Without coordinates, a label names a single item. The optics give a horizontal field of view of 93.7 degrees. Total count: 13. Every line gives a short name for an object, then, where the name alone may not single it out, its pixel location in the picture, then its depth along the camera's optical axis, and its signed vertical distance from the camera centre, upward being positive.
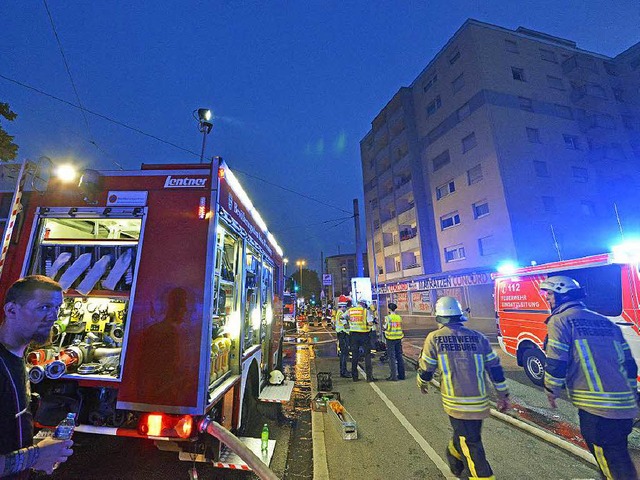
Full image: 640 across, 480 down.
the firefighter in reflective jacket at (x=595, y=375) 2.54 -0.58
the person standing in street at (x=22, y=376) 1.36 -0.24
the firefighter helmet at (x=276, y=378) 5.55 -1.11
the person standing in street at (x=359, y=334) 7.03 -0.44
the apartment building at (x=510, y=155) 19.44 +11.44
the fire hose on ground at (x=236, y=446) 2.22 -0.97
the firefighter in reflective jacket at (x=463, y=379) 2.77 -0.64
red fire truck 2.52 +0.21
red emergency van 4.78 +0.21
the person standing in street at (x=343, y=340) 7.54 -0.63
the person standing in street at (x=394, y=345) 6.83 -0.69
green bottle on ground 3.22 -1.33
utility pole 16.88 +3.99
